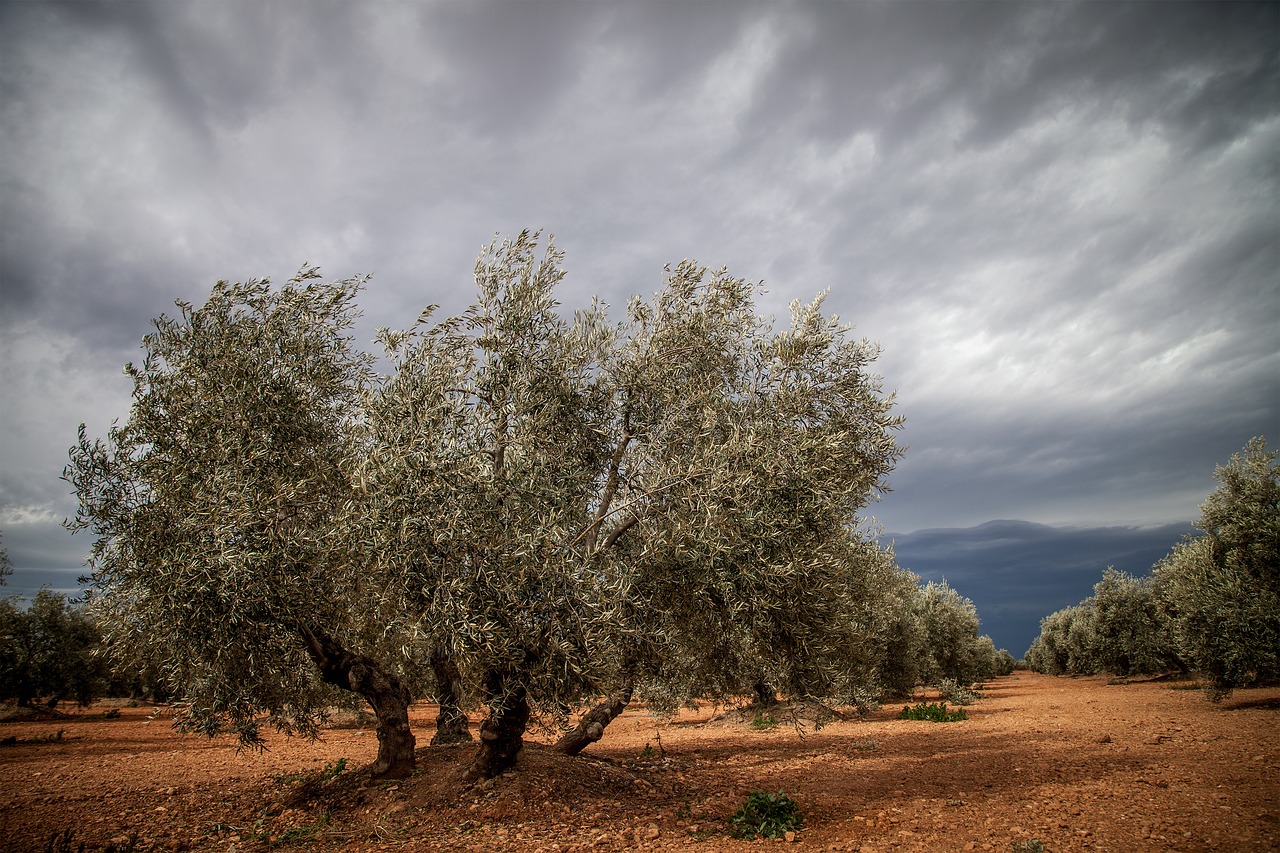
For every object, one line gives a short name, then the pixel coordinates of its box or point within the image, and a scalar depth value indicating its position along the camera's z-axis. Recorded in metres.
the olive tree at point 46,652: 33.47
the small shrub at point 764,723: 28.06
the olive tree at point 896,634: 29.25
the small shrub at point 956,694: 35.91
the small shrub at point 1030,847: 8.71
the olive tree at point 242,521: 10.86
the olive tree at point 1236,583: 21.88
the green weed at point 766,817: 10.65
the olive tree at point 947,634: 43.62
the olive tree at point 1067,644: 54.06
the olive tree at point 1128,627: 45.81
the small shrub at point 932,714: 28.20
